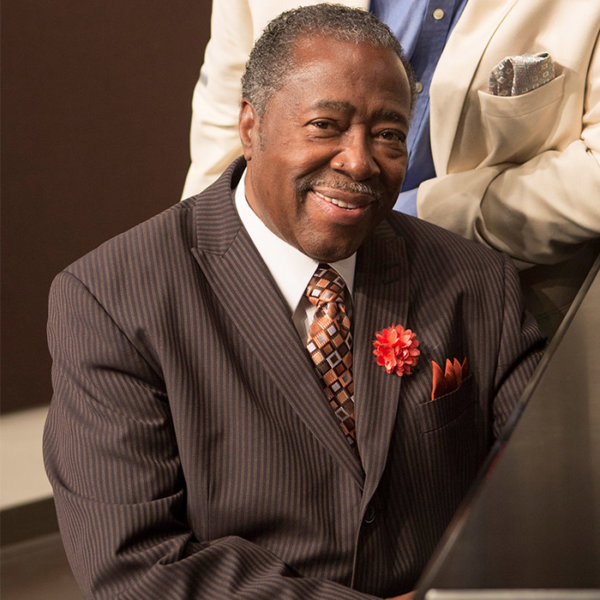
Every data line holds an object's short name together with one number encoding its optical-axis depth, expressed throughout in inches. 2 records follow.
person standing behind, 94.6
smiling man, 83.9
